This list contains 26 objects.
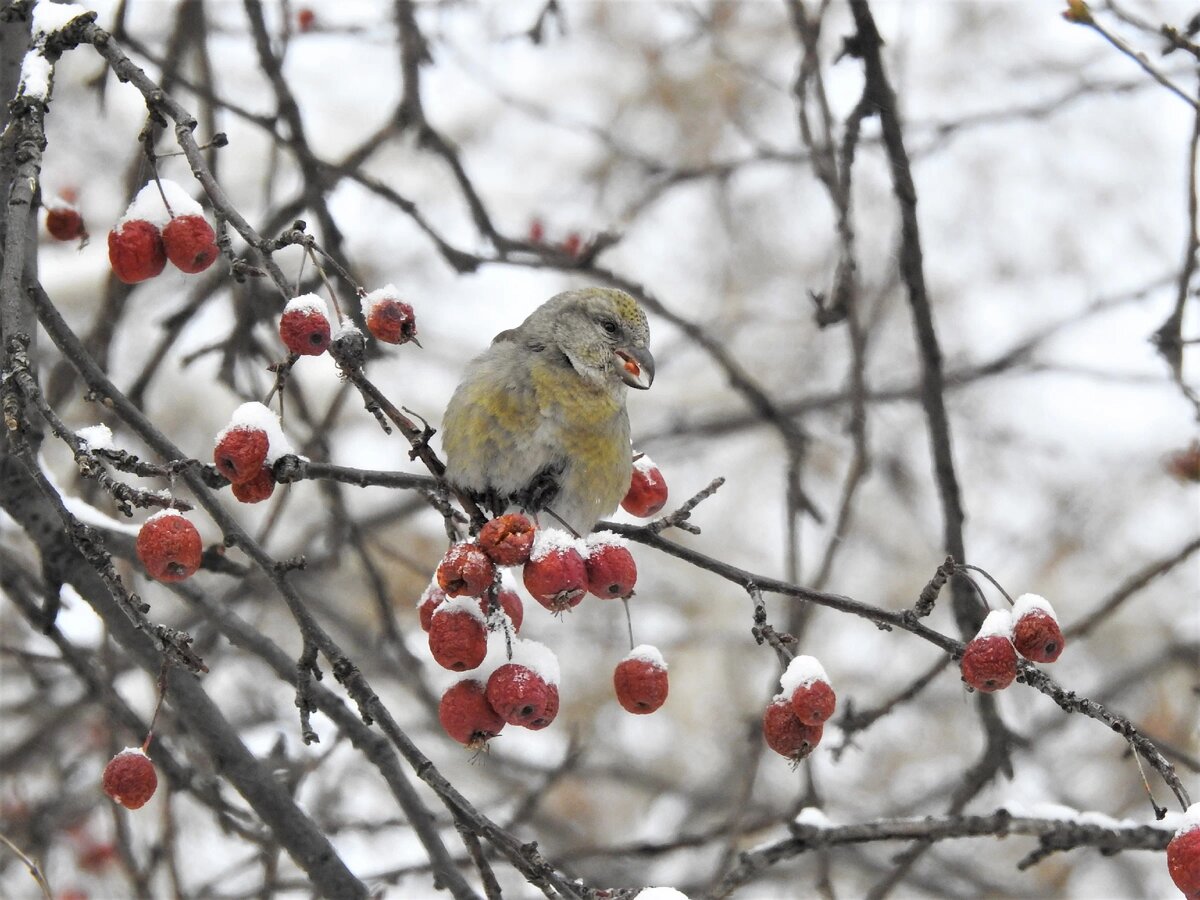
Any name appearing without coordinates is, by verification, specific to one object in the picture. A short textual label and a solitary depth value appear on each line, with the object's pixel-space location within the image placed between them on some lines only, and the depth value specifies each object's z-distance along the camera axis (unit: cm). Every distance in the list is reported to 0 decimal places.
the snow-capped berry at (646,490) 415
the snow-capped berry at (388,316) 398
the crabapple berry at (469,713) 401
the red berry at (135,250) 401
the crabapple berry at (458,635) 400
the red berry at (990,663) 398
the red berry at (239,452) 399
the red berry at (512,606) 404
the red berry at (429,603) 403
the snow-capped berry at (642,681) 404
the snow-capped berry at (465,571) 397
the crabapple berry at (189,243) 402
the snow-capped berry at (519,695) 400
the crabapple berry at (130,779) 399
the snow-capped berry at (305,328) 396
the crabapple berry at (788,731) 401
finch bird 421
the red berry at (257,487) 400
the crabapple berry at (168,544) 398
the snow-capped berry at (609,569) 402
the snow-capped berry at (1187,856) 395
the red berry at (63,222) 416
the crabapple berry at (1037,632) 398
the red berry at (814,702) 400
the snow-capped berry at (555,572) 398
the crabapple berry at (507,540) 398
